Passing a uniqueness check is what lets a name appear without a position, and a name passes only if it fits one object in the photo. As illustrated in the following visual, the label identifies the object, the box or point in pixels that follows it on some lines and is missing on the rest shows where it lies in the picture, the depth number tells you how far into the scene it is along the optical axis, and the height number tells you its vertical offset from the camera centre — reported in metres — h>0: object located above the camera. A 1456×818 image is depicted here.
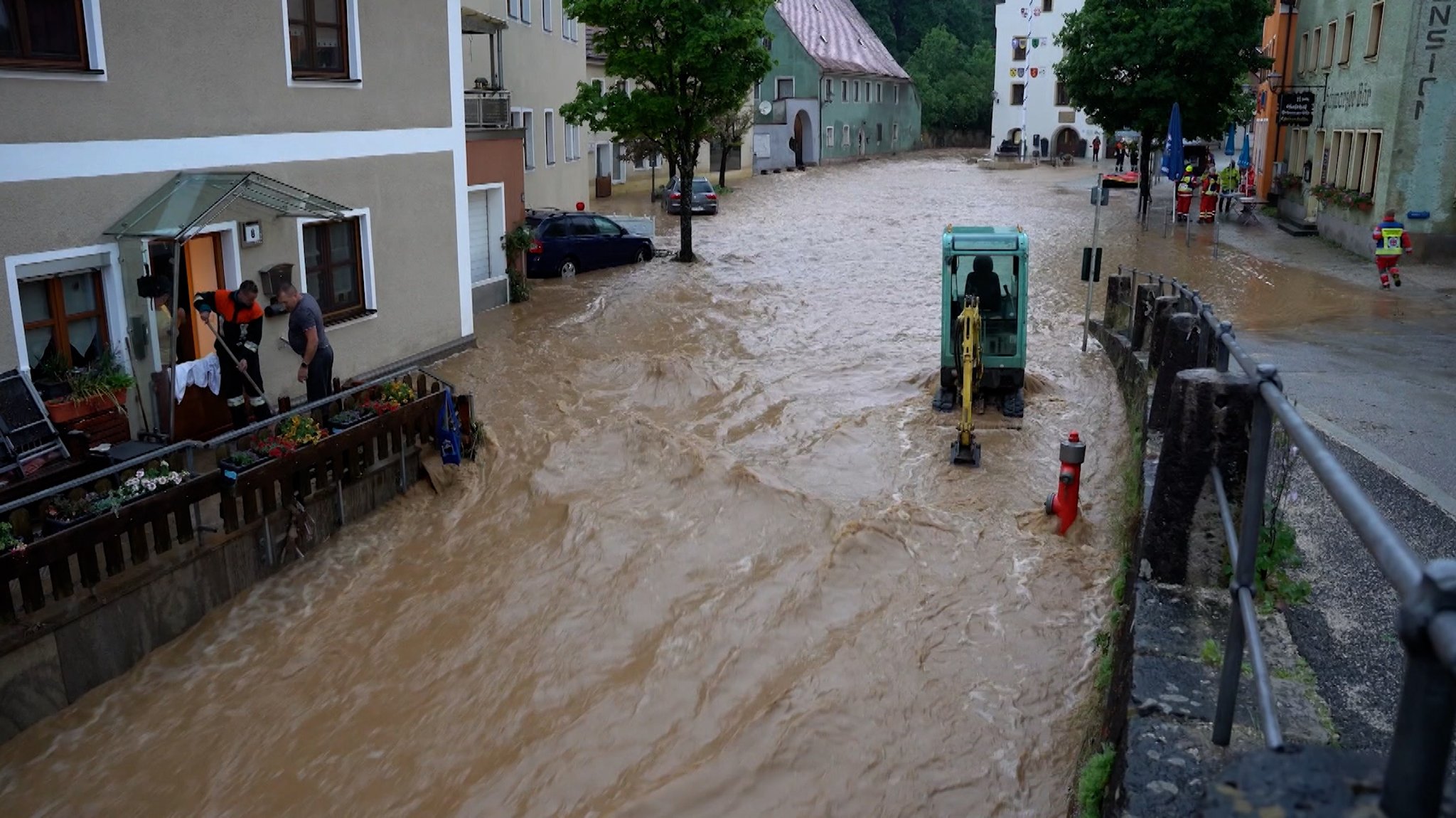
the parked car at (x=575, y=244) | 24.78 -2.14
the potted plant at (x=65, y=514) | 7.96 -2.47
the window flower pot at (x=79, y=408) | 10.26 -2.30
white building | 72.88 +3.74
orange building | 37.03 +1.99
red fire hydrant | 10.07 -2.84
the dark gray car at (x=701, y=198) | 39.09 -1.78
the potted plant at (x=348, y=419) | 10.82 -2.49
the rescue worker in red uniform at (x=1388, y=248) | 20.98 -1.72
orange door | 12.20 -1.32
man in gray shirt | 11.69 -1.92
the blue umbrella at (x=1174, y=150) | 29.89 -0.09
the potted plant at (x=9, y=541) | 7.30 -2.43
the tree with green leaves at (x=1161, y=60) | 35.06 +2.54
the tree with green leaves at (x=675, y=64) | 25.66 +1.68
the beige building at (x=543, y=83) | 29.38 +1.51
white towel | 11.41 -2.24
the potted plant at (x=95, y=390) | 10.36 -2.18
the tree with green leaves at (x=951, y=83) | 86.94 +4.40
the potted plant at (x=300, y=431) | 10.09 -2.42
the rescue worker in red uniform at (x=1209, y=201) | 33.81 -1.50
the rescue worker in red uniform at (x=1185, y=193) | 35.03 -1.36
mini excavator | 13.49 -1.77
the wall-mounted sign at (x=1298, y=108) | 30.06 +0.96
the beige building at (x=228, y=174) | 10.31 -0.35
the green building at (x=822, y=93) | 66.94 +2.97
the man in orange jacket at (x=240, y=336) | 11.55 -1.88
